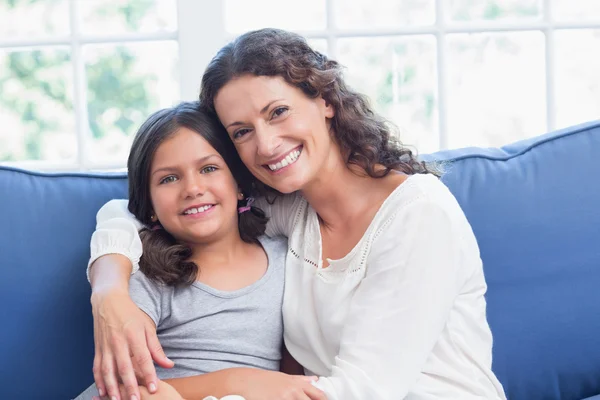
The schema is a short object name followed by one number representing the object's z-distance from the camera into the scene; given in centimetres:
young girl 188
